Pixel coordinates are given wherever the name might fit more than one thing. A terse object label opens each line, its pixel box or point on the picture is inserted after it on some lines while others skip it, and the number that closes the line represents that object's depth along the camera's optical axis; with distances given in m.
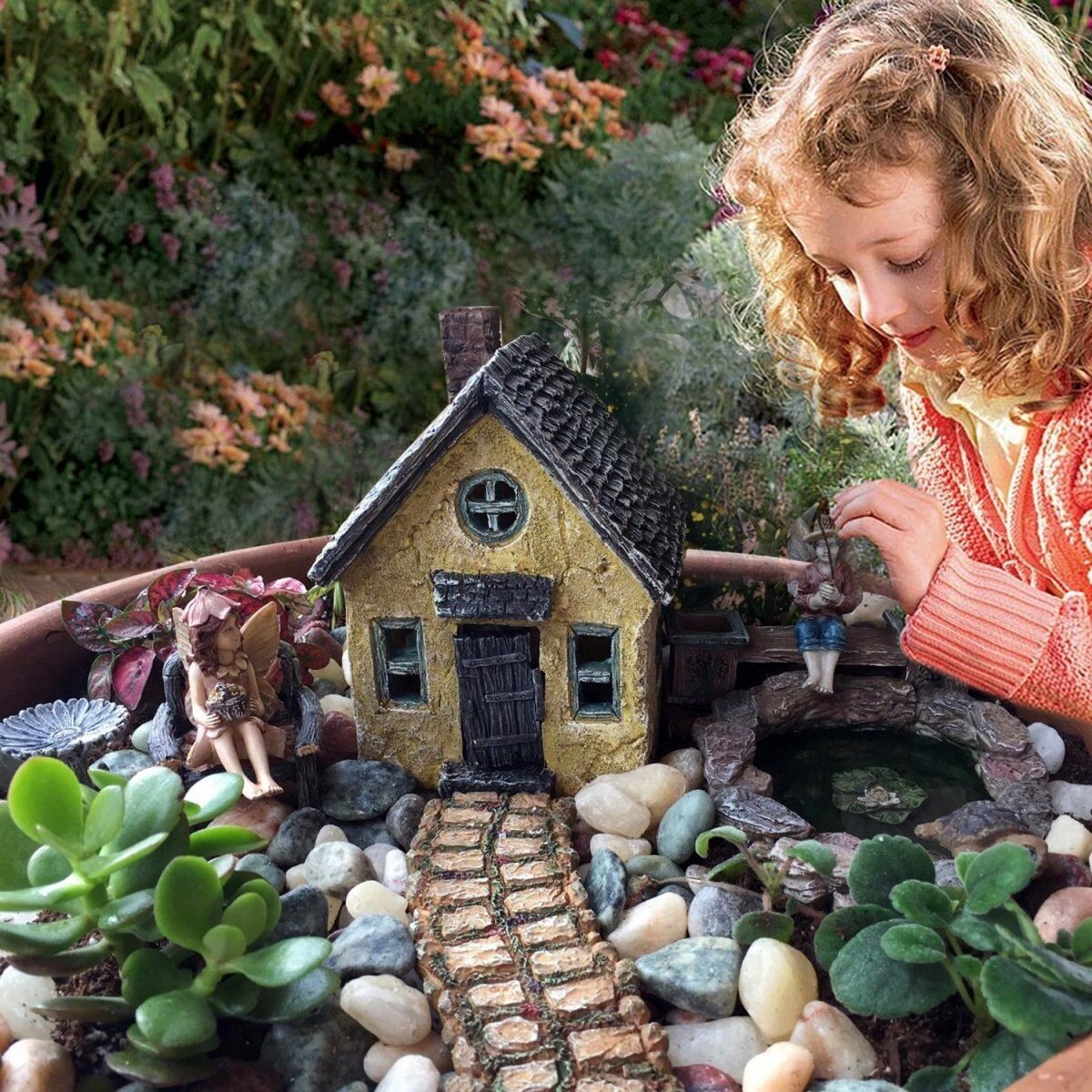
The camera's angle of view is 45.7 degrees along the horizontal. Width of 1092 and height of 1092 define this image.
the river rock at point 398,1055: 0.36
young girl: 0.35
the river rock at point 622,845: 0.45
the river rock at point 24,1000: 0.37
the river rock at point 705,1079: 0.35
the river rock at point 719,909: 0.40
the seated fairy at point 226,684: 0.43
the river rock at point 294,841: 0.45
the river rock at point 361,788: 0.47
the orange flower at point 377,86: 0.88
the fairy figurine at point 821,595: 0.49
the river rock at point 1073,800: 0.46
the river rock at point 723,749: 0.46
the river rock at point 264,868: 0.43
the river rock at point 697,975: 0.38
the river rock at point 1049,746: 0.49
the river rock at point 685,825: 0.44
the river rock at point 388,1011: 0.37
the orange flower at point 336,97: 0.91
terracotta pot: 0.51
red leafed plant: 0.50
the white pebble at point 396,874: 0.43
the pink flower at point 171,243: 0.89
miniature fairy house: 0.44
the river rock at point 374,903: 0.42
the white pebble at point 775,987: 0.37
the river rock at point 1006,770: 0.47
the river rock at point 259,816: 0.46
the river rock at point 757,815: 0.43
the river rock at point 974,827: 0.43
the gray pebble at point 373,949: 0.39
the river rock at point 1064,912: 0.38
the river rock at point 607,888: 0.41
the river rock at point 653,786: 0.47
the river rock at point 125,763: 0.47
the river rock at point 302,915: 0.40
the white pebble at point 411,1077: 0.35
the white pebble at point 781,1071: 0.34
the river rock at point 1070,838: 0.43
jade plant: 0.34
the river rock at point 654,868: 0.43
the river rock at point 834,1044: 0.36
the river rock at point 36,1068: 0.34
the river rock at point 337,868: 0.43
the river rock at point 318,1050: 0.36
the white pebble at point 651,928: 0.40
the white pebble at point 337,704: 0.52
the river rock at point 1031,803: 0.45
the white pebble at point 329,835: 0.45
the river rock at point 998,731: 0.48
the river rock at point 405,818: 0.46
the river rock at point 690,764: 0.48
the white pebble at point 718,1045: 0.36
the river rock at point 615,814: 0.46
